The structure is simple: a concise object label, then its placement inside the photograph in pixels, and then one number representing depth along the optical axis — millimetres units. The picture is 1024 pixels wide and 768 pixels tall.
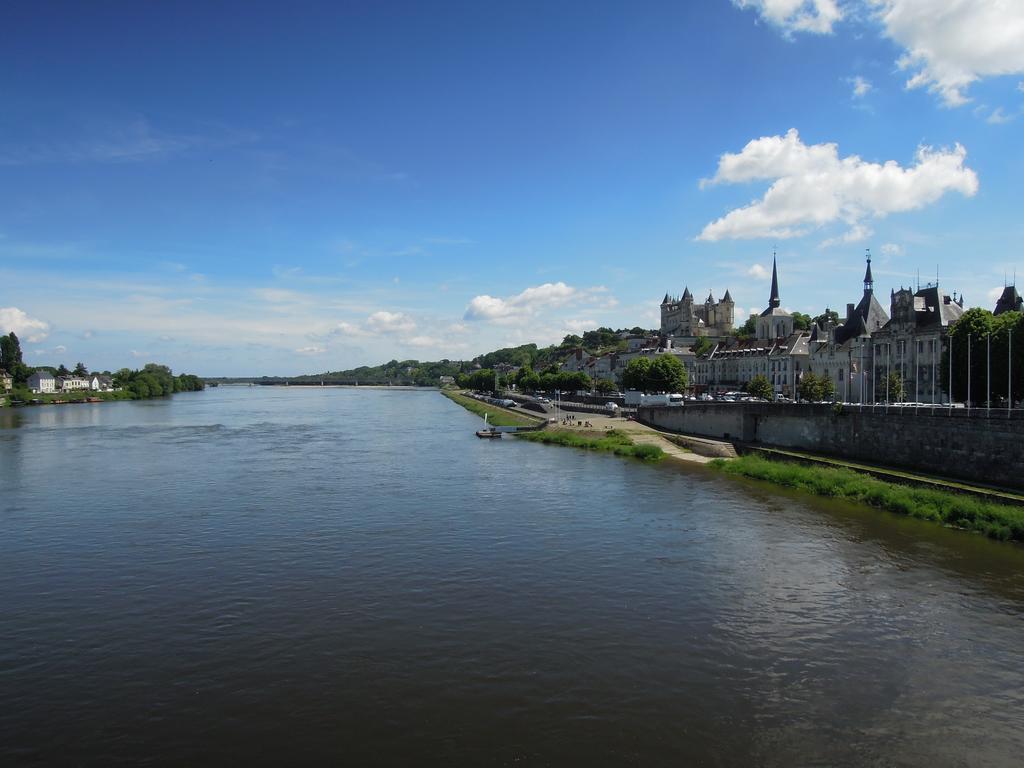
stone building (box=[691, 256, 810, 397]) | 97312
